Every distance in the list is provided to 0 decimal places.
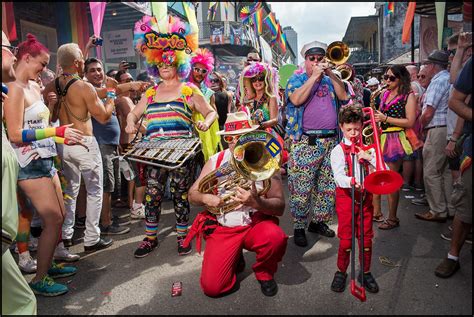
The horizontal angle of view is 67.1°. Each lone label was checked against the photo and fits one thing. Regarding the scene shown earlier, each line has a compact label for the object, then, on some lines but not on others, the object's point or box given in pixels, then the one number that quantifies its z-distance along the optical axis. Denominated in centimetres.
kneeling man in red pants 272
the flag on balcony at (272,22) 2499
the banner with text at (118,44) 884
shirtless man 354
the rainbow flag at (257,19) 2380
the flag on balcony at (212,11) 2393
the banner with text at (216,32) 2631
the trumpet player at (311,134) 369
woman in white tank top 285
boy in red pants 275
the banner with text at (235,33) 2655
